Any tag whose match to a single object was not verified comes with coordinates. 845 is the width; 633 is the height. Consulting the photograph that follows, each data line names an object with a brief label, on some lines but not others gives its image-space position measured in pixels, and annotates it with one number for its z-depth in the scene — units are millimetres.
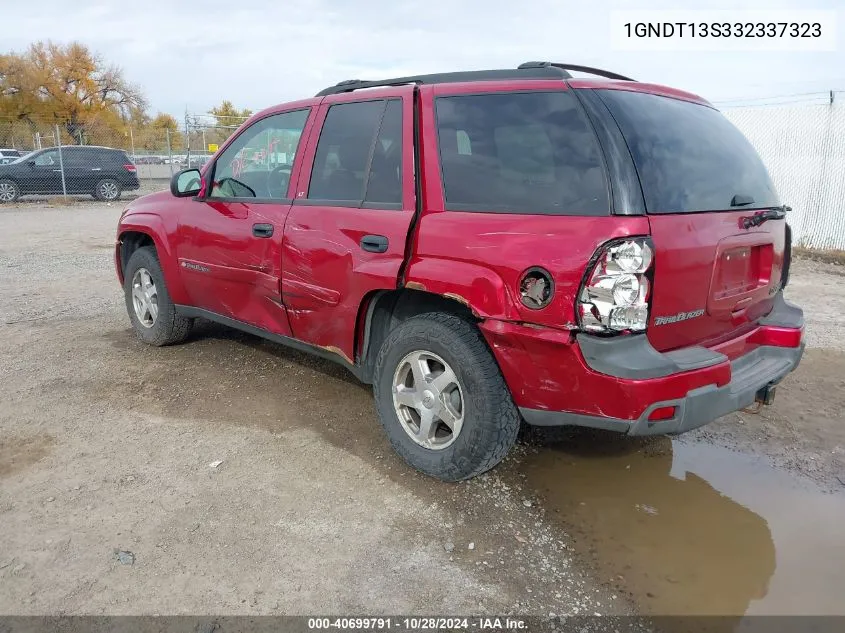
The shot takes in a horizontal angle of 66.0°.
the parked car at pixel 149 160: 29672
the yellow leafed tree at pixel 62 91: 44188
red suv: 2543
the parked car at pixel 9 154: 29742
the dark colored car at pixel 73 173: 18875
